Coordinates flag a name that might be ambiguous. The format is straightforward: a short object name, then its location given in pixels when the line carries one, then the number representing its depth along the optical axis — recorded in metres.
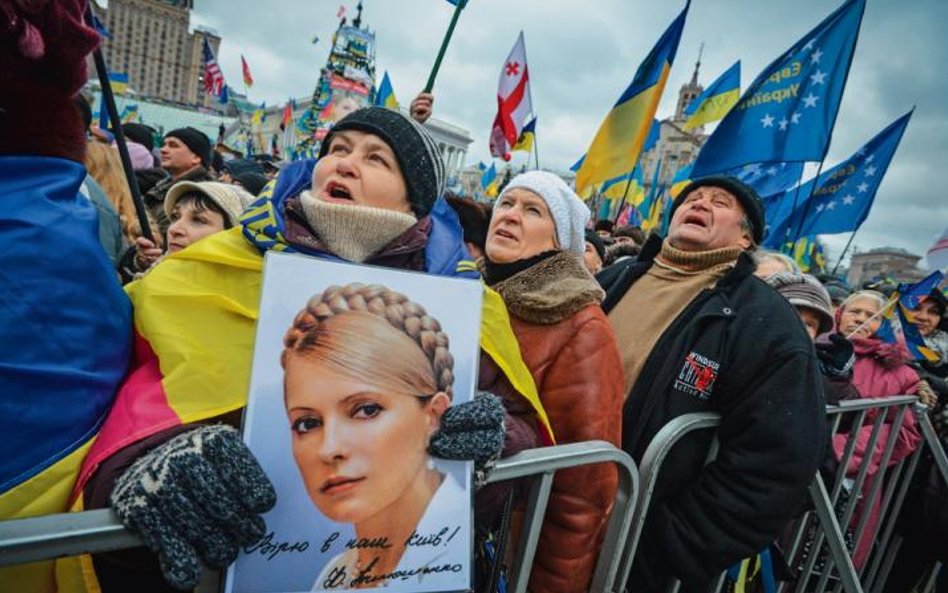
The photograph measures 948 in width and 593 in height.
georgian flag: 7.27
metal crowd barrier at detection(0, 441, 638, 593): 0.69
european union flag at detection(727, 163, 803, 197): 5.98
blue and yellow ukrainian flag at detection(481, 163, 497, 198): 20.71
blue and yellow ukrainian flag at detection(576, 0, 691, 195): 4.53
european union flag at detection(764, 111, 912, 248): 5.64
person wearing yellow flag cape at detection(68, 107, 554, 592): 0.81
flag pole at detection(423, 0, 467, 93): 2.49
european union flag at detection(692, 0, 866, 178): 4.25
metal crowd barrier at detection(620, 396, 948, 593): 1.63
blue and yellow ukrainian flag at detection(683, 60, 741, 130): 7.03
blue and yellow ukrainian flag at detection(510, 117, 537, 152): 10.43
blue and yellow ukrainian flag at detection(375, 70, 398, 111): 10.85
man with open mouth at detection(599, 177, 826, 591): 1.75
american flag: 17.91
